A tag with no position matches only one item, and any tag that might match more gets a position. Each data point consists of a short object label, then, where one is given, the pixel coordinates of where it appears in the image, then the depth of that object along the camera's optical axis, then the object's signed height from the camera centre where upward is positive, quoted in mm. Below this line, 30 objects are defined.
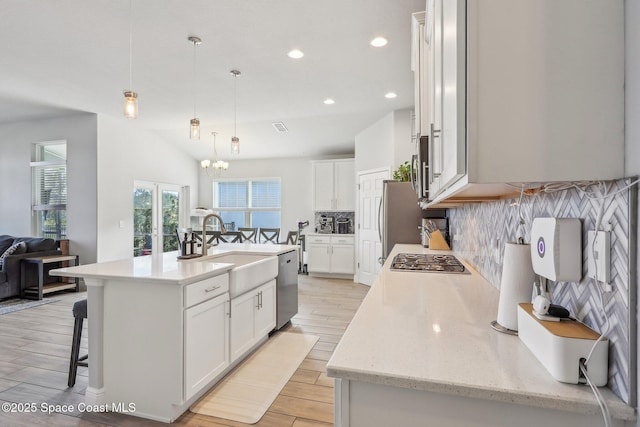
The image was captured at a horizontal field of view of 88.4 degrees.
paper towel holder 954 -200
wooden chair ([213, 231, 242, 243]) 6821 -498
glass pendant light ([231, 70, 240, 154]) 3852 +1668
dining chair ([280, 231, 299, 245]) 6567 -459
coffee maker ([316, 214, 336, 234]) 7176 -196
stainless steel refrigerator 3791 +2
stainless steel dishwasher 3408 -797
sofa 4645 -584
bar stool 2299 -866
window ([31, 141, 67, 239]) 5688 +457
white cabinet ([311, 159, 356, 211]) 6672 +624
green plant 4301 +560
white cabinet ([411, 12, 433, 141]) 1529 +749
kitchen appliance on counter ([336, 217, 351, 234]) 6844 -227
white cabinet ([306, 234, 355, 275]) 6328 -752
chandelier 6909 +1105
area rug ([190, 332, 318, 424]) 2051 -1218
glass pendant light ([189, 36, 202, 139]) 3092 +872
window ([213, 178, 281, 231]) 7741 +312
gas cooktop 2011 -324
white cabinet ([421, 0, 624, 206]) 660 +259
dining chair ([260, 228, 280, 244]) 7270 -445
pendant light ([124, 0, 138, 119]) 2330 +779
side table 4754 -971
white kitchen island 1915 -735
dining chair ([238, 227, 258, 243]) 7381 -411
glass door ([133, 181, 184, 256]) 6266 -23
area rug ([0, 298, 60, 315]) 4250 -1221
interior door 5445 -155
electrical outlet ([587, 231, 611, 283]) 669 -85
